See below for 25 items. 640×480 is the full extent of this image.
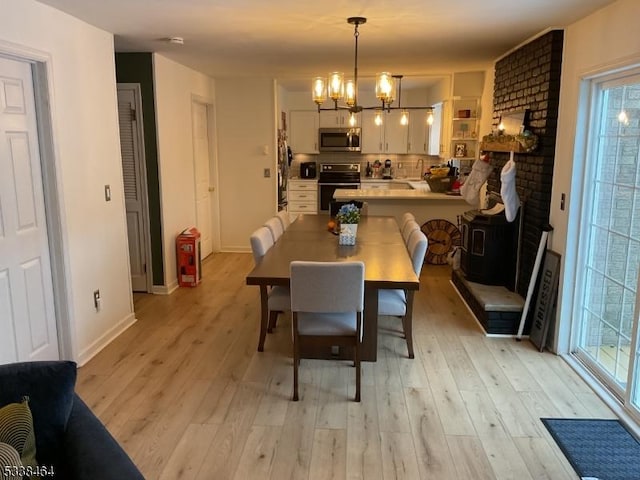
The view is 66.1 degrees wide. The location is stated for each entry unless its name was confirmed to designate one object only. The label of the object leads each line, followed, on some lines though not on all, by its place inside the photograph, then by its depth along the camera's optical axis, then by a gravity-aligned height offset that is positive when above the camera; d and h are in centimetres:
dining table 295 -71
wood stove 442 -85
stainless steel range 861 -48
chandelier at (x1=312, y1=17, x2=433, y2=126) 349 +49
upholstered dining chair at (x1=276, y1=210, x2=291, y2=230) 457 -61
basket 622 -36
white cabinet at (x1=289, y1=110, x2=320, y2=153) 861 +40
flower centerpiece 376 -54
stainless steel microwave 855 +26
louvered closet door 481 -31
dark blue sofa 146 -86
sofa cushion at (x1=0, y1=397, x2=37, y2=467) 142 -80
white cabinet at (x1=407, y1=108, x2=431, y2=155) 844 +38
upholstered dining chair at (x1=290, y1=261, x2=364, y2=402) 278 -87
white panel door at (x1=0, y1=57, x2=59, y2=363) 282 -46
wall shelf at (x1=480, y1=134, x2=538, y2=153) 393 +10
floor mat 234 -147
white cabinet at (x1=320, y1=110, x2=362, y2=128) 862 +61
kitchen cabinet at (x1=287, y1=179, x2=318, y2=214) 856 -72
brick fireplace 371 +14
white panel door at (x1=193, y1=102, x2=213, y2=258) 604 -27
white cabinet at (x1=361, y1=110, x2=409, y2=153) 853 +35
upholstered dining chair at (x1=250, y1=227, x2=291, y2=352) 348 -100
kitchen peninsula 598 -60
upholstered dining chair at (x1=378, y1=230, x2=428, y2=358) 340 -101
